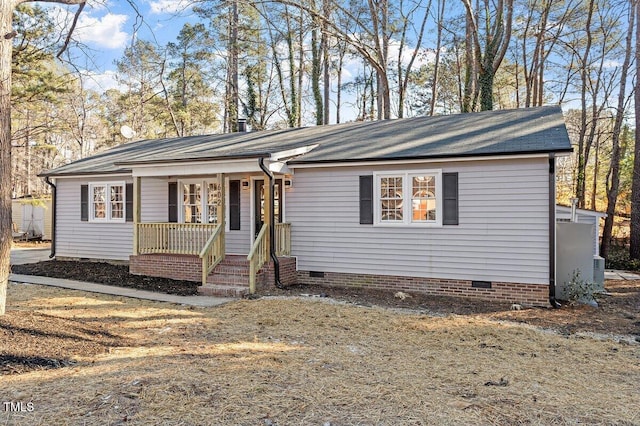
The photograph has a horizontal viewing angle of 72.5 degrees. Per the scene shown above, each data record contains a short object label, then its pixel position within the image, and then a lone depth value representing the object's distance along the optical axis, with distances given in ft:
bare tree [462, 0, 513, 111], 58.95
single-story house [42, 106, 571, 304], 28.27
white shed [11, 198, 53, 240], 72.51
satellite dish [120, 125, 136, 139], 55.47
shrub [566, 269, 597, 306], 28.91
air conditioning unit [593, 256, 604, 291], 33.73
